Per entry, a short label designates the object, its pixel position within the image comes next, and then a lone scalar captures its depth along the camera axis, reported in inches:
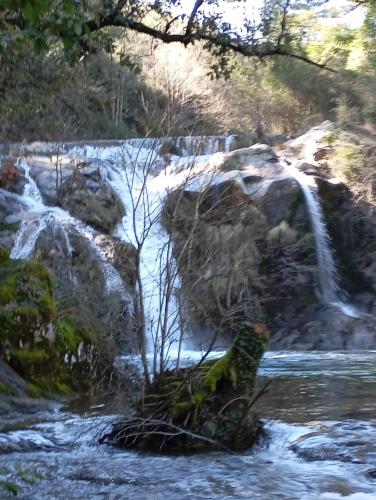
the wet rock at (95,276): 522.6
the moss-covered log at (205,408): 308.3
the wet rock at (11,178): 765.9
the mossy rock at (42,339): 438.6
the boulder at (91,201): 753.0
